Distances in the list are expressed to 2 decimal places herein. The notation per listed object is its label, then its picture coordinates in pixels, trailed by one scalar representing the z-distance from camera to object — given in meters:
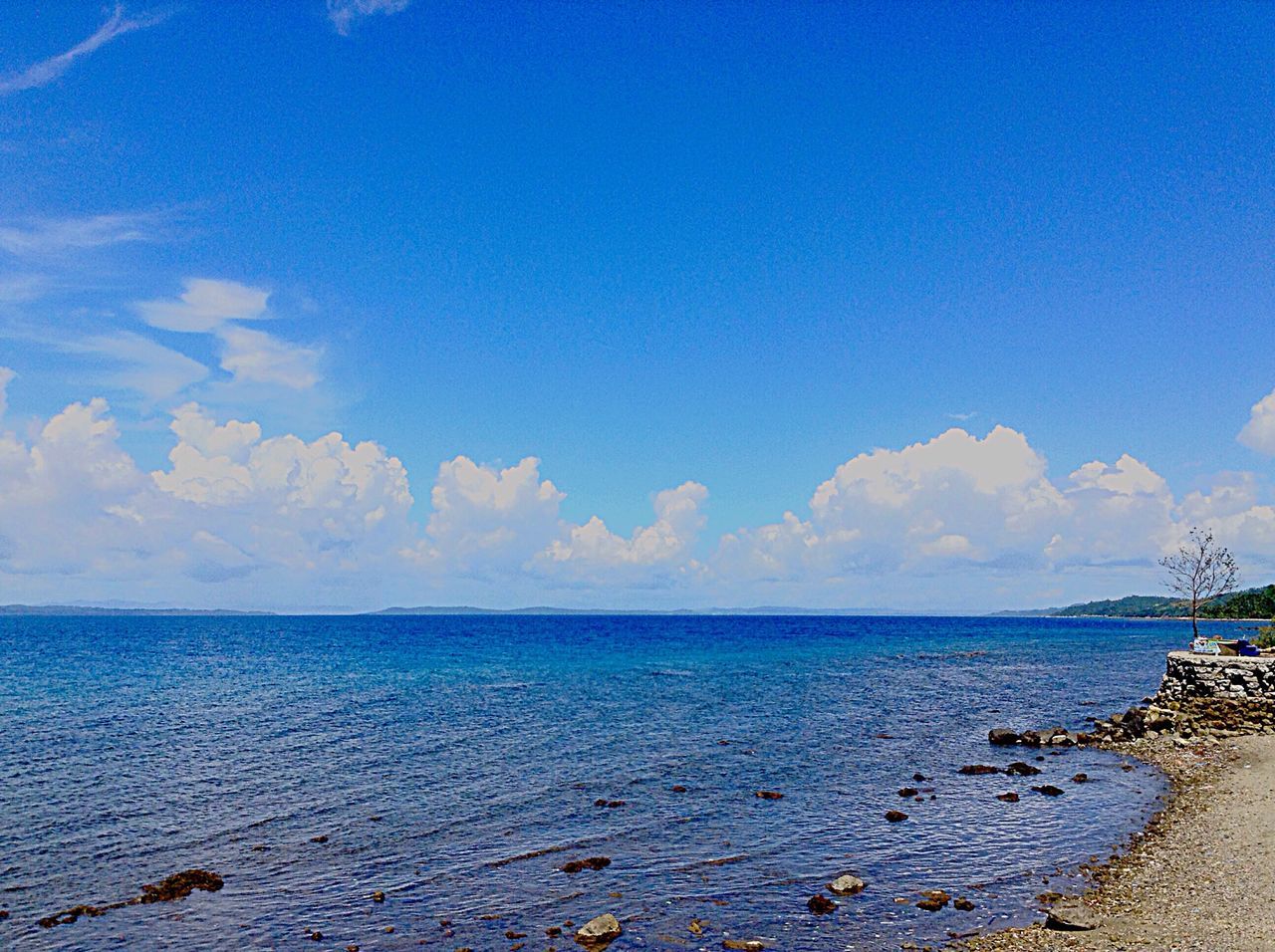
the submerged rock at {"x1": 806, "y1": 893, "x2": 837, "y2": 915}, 24.00
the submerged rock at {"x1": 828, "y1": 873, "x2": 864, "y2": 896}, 25.39
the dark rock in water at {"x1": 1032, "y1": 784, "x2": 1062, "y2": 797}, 37.28
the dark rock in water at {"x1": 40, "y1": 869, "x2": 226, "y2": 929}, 23.91
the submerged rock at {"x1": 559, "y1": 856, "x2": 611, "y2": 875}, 27.83
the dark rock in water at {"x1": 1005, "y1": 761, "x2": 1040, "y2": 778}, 41.53
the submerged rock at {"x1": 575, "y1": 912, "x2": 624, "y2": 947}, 22.08
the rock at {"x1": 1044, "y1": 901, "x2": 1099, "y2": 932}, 21.09
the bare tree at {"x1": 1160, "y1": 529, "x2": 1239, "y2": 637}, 75.50
